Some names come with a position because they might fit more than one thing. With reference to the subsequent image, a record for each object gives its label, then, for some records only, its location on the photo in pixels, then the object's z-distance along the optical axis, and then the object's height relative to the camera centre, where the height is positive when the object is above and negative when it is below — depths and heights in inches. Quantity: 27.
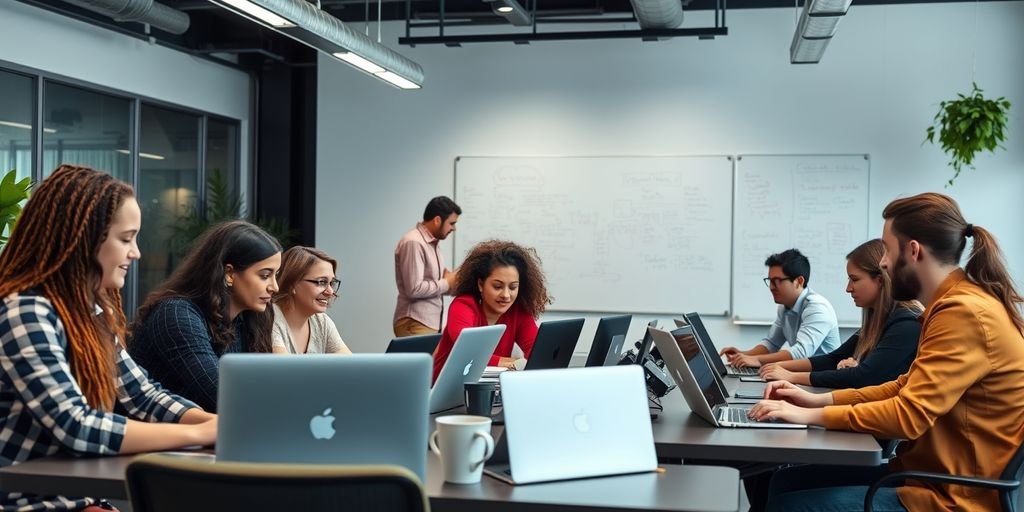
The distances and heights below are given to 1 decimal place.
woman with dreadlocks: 77.4 -8.8
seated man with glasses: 188.1 -16.0
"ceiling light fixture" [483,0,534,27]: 221.1 +47.3
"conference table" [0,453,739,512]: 69.8 -18.8
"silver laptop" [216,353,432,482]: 69.6 -12.7
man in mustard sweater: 97.3 -13.3
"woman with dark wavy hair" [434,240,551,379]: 167.3 -11.9
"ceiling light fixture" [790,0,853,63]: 195.0 +41.8
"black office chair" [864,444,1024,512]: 94.6 -22.8
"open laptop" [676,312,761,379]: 165.6 -21.2
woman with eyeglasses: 140.2 -10.0
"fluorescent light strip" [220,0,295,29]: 169.8 +35.7
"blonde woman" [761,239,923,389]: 131.0 -14.3
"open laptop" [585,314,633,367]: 137.9 -15.5
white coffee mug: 74.2 -16.2
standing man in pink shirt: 252.4 -12.4
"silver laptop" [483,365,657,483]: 74.8 -14.8
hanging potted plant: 236.1 +24.9
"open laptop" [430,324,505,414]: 113.5 -16.1
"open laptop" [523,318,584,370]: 128.0 -15.4
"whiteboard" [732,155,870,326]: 263.9 +2.8
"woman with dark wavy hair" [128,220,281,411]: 107.2 -10.3
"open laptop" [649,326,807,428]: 107.0 -16.7
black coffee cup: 105.4 -17.7
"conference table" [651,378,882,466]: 93.0 -20.1
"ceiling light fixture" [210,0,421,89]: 177.0 +35.7
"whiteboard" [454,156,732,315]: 271.0 +0.7
